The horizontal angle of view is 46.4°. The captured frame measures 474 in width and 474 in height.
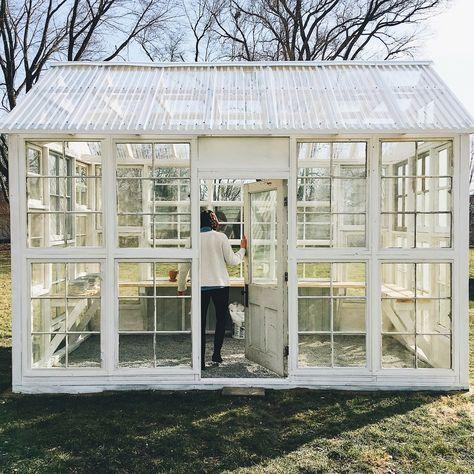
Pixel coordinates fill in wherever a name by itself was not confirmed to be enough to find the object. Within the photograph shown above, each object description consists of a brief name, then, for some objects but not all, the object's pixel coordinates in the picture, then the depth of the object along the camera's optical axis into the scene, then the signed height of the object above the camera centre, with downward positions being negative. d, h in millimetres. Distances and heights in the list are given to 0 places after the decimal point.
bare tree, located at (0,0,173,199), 15594 +5620
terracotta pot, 5484 -461
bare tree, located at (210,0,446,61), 17484 +6542
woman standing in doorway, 5895 -391
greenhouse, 5375 -189
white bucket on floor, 7508 -1192
